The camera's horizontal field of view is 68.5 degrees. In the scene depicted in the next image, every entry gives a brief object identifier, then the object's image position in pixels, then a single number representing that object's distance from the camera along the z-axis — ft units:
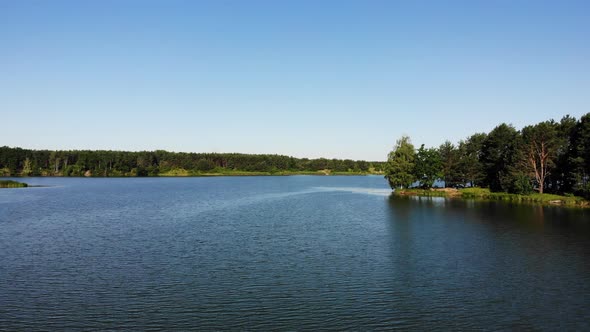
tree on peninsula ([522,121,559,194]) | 279.69
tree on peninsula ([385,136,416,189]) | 358.64
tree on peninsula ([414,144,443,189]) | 355.36
